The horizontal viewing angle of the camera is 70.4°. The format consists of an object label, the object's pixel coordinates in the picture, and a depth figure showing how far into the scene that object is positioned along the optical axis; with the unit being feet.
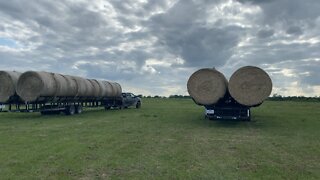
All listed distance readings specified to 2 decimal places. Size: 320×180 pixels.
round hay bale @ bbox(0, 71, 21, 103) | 50.20
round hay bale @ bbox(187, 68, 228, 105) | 40.41
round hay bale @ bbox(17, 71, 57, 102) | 48.10
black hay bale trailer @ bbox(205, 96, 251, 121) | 40.31
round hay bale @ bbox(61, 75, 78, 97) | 53.64
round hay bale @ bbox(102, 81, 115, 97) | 69.42
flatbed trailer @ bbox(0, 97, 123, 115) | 49.81
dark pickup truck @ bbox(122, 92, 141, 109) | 78.38
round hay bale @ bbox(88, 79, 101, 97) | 63.00
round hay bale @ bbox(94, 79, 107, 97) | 66.03
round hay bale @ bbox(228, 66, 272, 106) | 38.51
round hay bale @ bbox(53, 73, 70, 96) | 50.84
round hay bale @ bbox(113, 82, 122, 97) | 74.75
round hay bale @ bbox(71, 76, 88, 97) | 56.61
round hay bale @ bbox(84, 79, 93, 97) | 59.88
